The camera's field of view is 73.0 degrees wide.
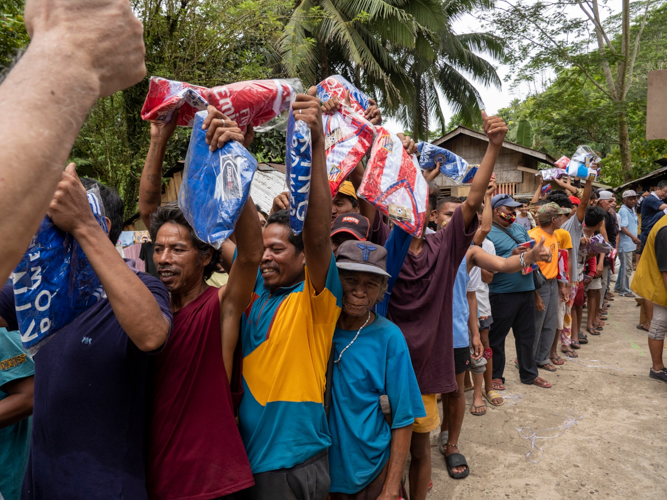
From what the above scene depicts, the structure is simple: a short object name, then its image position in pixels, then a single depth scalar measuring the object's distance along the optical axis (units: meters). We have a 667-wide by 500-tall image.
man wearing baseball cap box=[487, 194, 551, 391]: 4.81
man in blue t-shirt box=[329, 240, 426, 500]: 1.86
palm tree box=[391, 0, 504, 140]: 17.11
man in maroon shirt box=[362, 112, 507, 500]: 2.51
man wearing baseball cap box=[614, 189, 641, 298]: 9.17
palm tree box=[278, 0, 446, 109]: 11.36
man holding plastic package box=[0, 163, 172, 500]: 1.20
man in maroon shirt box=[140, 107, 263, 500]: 1.41
